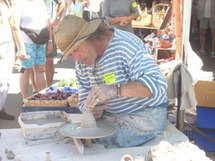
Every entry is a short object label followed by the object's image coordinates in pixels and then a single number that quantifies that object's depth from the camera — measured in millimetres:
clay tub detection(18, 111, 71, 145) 2602
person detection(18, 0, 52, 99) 4684
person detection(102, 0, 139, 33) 5648
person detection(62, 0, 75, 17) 7871
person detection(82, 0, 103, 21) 6664
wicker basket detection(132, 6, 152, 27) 7449
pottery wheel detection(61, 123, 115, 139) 2312
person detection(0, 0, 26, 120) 3979
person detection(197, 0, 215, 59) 8578
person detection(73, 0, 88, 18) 6602
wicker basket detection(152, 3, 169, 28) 7309
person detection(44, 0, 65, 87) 5230
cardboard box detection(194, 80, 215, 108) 3758
